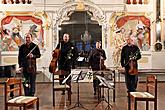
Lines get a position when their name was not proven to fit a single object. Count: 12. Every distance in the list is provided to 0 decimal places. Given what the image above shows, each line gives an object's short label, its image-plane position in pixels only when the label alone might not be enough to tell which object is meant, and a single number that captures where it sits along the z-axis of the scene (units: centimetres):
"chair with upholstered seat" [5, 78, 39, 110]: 594
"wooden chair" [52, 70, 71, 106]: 852
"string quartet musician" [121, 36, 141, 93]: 930
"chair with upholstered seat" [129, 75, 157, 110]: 638
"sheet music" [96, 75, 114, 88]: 690
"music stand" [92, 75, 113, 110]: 693
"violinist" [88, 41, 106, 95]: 1002
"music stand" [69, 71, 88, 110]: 734
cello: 949
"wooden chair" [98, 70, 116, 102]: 868
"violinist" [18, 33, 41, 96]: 852
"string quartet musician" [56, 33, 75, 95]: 979
